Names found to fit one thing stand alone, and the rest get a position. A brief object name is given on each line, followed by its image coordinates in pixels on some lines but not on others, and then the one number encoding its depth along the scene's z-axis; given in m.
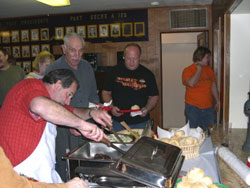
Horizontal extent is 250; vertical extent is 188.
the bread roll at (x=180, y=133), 1.93
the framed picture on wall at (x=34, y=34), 5.85
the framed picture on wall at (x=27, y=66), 6.00
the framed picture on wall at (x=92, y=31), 5.56
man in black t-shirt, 2.98
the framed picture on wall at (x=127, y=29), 5.43
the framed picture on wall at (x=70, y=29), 5.64
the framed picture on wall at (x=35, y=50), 5.89
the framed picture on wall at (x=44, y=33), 5.78
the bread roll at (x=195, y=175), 1.22
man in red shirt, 1.42
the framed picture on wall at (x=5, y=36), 6.05
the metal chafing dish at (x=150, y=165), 1.06
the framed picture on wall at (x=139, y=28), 5.39
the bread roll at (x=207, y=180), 1.20
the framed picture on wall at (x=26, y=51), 5.97
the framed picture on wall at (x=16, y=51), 6.04
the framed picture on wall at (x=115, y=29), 5.47
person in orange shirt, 3.72
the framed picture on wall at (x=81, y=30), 5.59
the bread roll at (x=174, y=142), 1.75
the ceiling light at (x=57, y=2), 2.73
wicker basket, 1.76
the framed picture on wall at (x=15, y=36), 5.98
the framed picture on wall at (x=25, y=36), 5.92
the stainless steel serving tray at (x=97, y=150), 1.75
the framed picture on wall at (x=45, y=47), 5.83
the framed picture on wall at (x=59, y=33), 5.70
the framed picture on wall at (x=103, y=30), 5.52
